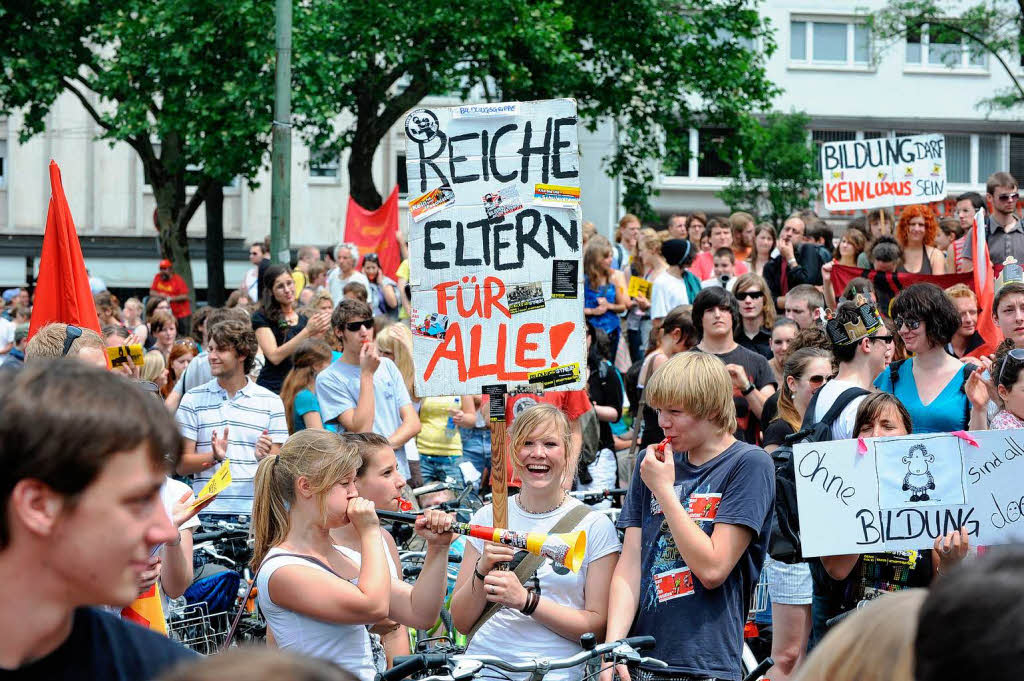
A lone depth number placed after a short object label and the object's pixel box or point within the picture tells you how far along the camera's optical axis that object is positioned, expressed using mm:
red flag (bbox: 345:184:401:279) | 19656
